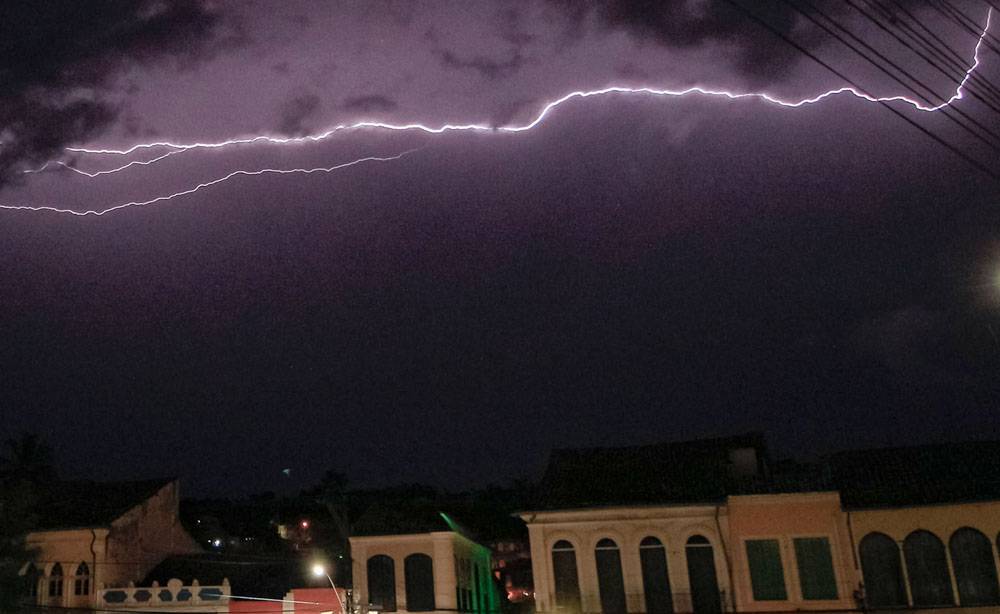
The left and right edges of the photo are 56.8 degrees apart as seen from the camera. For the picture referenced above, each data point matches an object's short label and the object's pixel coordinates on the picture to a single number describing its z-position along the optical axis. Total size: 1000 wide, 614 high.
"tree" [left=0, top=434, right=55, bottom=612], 24.45
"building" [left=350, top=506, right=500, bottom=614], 27.44
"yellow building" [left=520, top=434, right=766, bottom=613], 25.05
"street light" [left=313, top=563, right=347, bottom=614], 26.94
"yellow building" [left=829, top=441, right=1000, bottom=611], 23.31
